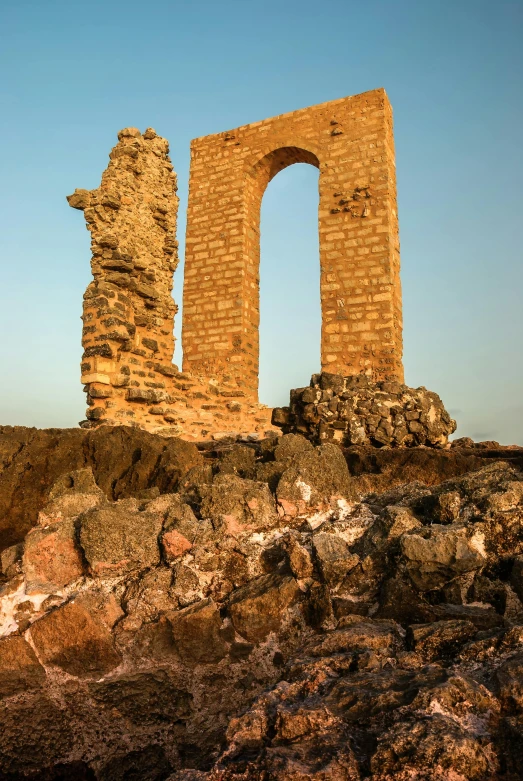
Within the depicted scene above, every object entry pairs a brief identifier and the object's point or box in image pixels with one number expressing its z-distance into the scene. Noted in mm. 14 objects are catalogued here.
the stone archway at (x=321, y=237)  9086
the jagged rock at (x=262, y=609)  2223
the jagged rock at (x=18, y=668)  2236
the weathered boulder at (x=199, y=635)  2193
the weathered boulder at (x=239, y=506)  2762
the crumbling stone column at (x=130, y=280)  7048
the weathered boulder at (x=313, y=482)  2906
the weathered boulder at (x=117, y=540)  2615
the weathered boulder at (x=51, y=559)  2664
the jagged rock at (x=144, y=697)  1996
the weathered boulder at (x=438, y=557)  2174
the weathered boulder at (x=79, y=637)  2260
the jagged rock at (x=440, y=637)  1786
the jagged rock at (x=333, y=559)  2318
